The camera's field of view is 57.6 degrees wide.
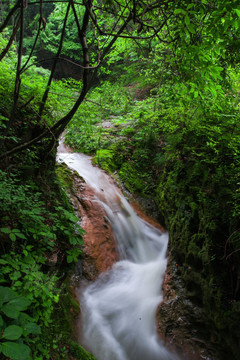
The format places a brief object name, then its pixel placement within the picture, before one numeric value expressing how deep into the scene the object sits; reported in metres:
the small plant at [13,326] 1.13
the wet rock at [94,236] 4.25
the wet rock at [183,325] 3.17
